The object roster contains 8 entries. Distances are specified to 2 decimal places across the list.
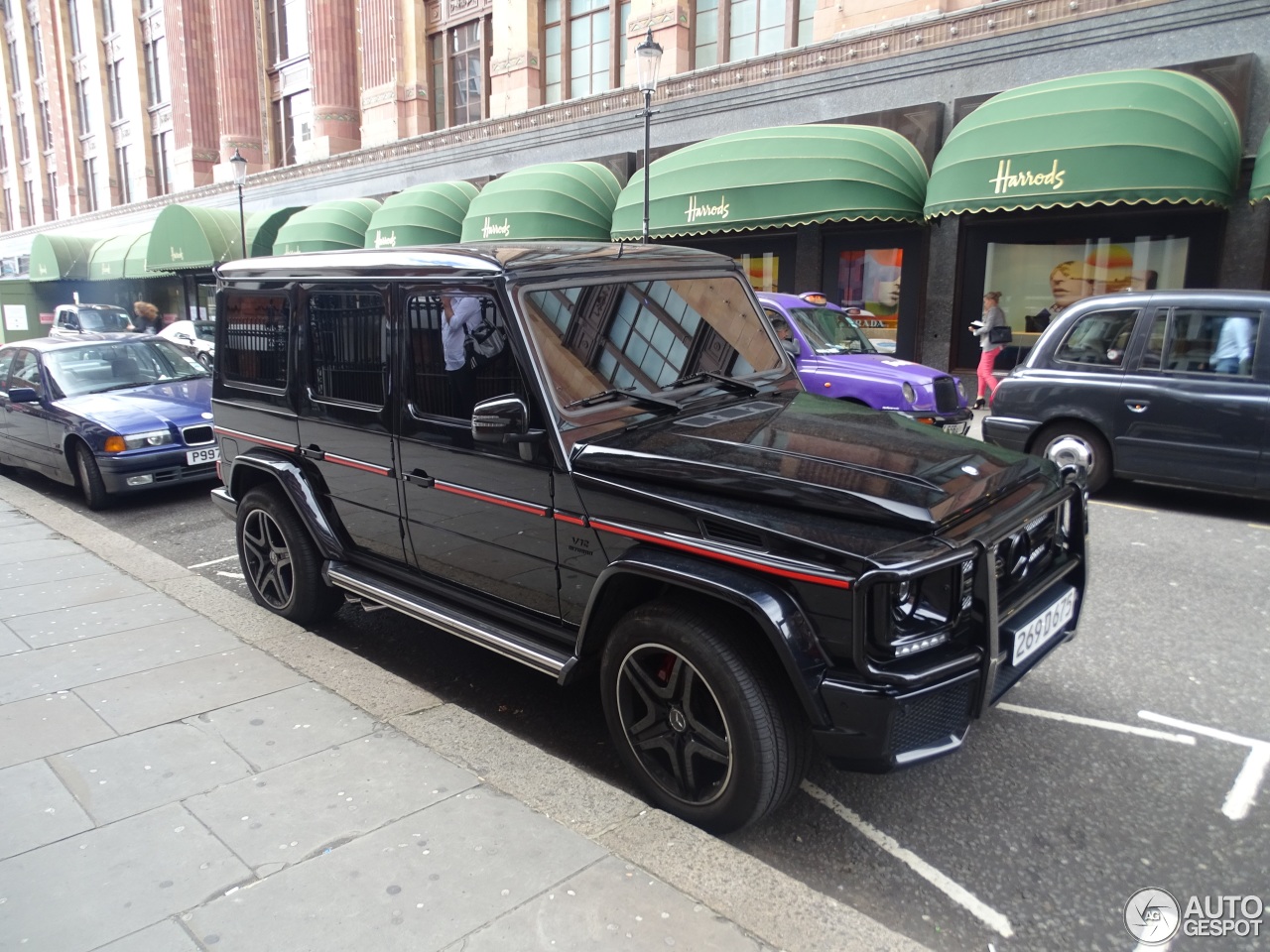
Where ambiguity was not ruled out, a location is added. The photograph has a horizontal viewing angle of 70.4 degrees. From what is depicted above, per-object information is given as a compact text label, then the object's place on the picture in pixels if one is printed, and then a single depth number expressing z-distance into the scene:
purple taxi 9.00
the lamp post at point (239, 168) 24.91
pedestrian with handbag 13.61
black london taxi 7.18
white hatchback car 19.00
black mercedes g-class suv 2.72
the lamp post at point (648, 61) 13.82
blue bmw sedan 8.23
